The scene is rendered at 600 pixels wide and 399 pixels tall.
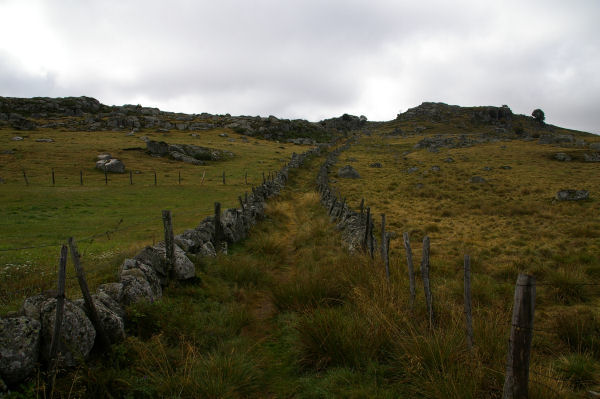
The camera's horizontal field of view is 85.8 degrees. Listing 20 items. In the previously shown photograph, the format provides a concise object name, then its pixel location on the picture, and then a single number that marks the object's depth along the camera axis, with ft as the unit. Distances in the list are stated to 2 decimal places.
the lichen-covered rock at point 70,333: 13.79
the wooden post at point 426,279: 17.85
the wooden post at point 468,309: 14.78
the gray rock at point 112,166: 118.32
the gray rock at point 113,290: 19.11
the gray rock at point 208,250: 33.16
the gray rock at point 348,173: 124.67
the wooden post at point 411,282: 19.15
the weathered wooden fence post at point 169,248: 25.66
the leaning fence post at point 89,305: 15.14
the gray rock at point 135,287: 19.67
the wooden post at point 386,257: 22.54
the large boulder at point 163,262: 24.47
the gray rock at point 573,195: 70.49
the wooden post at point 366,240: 33.31
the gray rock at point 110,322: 16.17
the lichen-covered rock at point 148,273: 22.43
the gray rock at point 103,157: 131.18
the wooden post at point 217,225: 36.17
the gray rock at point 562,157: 143.85
